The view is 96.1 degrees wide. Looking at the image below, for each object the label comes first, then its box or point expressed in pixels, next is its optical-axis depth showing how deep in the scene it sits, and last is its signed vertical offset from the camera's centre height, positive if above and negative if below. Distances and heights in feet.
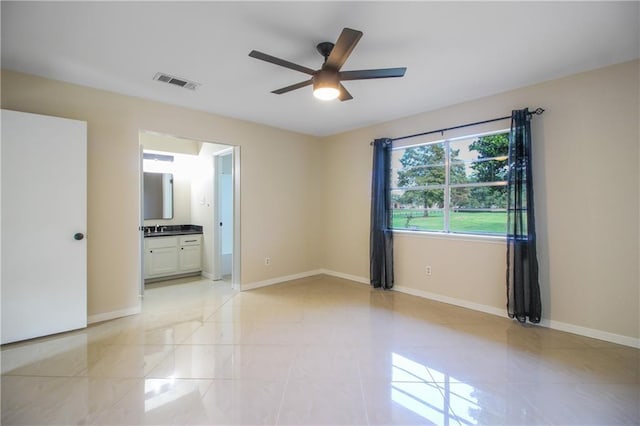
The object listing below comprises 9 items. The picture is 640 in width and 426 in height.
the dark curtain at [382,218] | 13.89 -0.27
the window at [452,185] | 11.08 +1.16
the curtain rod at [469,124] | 9.73 +3.49
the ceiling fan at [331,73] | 6.44 +3.46
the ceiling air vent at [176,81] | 9.12 +4.38
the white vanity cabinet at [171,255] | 15.25 -2.32
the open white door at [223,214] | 15.88 -0.05
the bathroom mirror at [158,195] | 16.84 +1.08
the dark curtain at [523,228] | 9.66 -0.55
